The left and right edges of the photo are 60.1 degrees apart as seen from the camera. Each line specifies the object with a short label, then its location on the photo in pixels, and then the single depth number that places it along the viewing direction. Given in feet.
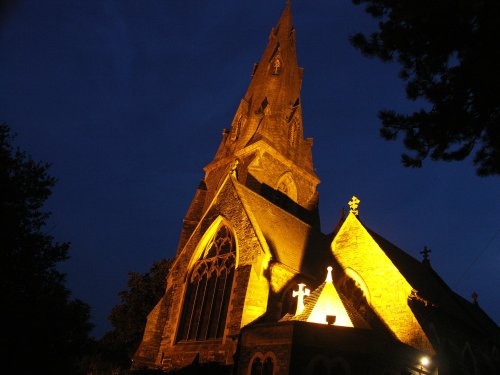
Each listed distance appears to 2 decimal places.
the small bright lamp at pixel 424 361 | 43.50
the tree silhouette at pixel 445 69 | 23.52
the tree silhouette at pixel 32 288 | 48.19
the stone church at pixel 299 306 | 39.91
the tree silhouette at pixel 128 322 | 102.78
